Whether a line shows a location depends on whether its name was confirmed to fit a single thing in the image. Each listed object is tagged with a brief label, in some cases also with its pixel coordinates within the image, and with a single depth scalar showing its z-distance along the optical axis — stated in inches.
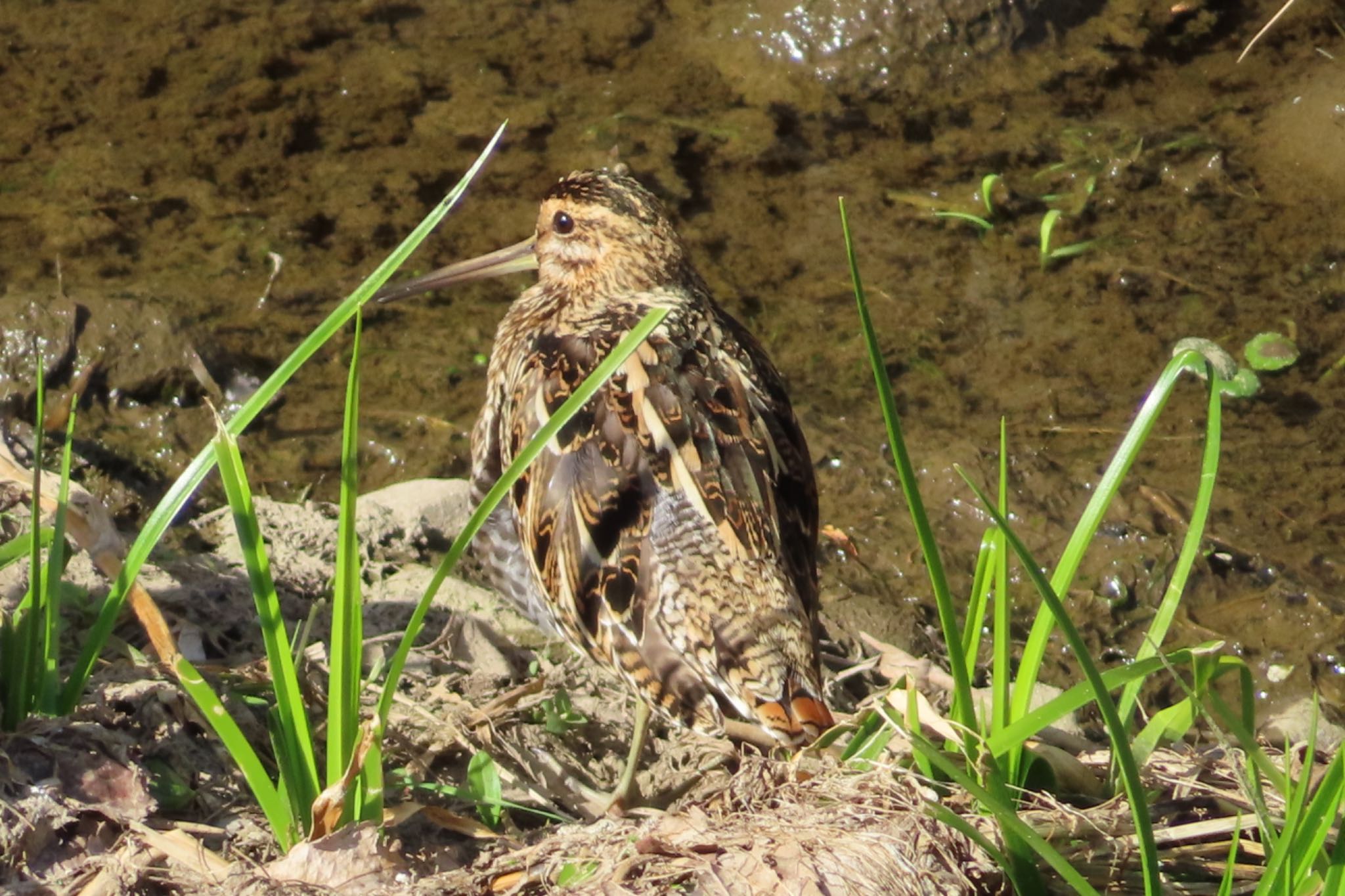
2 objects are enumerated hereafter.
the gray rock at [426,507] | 329.4
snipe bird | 241.8
